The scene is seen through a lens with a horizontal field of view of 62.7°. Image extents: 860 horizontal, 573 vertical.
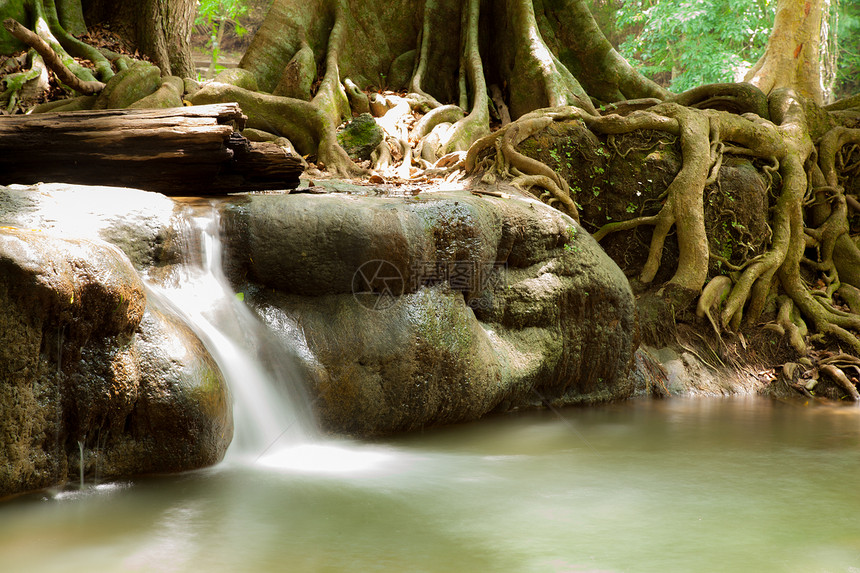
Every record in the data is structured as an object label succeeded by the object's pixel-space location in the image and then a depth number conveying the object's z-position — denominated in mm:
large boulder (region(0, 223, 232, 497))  3145
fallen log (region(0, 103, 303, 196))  4961
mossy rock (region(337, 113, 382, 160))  8320
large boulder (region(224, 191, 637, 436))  4699
